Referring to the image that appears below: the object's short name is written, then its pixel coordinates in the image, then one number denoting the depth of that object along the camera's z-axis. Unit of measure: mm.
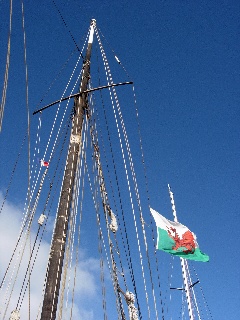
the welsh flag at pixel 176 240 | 15141
